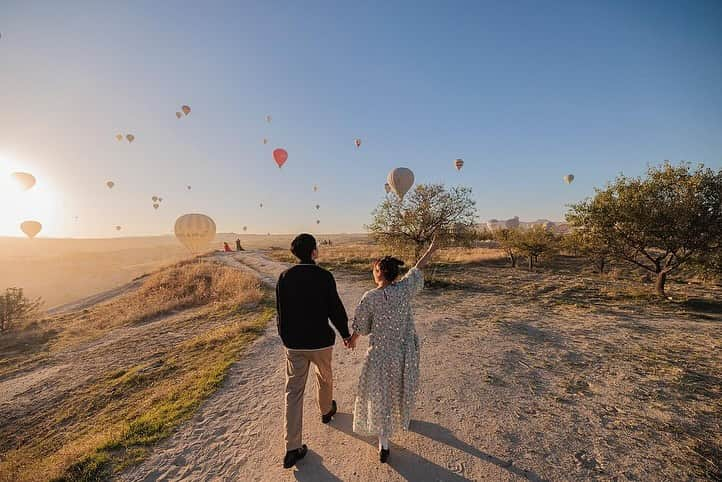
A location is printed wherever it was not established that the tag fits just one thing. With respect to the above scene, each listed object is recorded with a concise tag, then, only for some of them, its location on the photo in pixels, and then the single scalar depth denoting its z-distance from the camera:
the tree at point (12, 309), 16.40
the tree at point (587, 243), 14.02
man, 4.00
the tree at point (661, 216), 11.80
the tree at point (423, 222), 17.86
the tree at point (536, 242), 26.52
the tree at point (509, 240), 28.25
